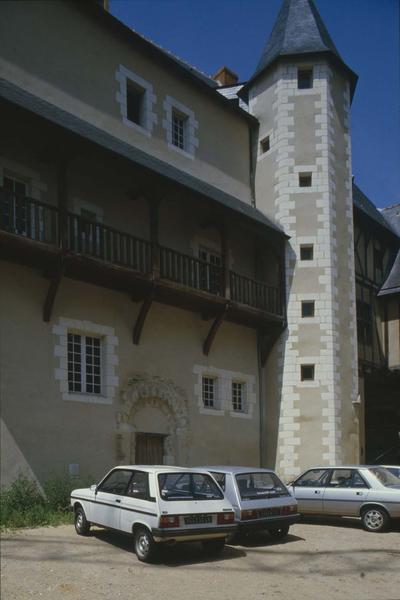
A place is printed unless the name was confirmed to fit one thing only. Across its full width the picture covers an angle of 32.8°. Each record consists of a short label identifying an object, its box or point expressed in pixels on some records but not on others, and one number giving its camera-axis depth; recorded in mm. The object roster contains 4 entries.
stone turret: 18688
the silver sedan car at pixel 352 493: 12102
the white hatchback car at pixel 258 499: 10609
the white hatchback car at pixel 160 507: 8977
